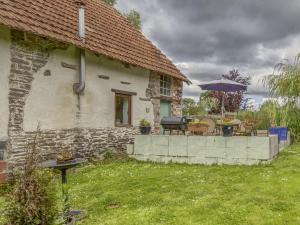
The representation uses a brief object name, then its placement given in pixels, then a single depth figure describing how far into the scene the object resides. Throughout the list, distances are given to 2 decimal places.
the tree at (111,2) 24.85
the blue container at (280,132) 14.30
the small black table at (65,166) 5.11
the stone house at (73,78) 8.86
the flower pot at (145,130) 11.89
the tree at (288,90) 16.56
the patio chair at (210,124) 12.79
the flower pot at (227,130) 10.66
